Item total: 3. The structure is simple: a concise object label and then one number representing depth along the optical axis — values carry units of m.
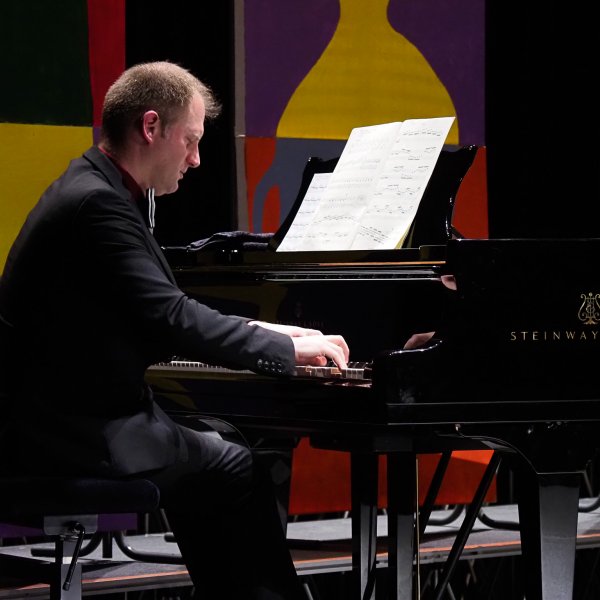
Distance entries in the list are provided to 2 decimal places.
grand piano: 5.59
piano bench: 5.22
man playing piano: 5.18
